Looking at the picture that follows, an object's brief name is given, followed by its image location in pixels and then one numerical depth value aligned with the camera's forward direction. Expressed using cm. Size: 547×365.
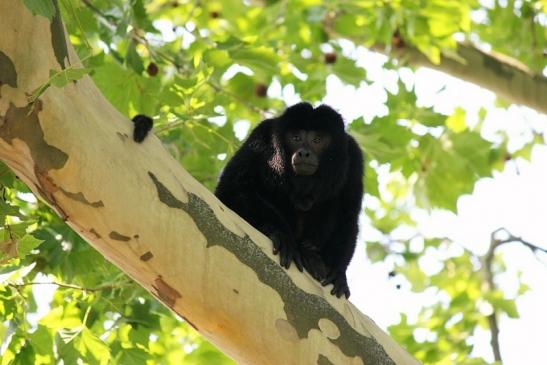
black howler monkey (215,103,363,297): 927
